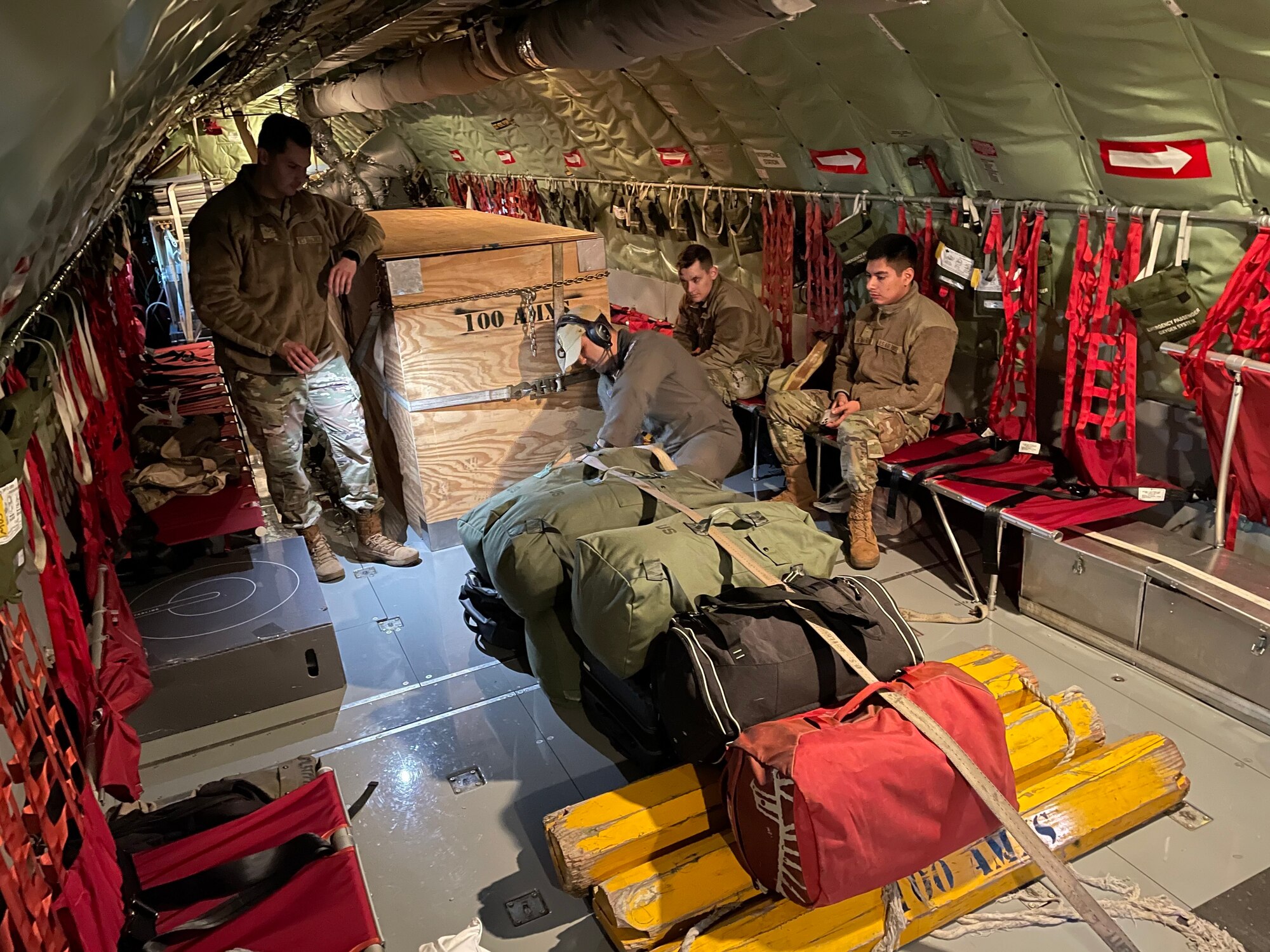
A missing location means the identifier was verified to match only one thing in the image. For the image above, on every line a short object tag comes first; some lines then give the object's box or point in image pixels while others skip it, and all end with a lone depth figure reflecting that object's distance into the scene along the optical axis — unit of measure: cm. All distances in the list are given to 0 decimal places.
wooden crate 502
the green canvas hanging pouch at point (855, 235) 580
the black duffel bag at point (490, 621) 423
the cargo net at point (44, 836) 173
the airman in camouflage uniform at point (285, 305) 458
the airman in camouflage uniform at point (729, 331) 611
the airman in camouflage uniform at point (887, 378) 498
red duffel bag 226
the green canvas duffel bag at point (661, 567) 293
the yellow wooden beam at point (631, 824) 266
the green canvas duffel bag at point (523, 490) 400
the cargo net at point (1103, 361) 431
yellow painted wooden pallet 253
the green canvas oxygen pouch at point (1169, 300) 399
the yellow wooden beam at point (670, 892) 253
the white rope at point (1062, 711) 305
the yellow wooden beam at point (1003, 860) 250
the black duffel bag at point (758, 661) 260
